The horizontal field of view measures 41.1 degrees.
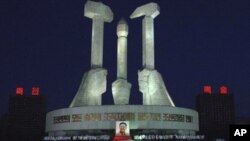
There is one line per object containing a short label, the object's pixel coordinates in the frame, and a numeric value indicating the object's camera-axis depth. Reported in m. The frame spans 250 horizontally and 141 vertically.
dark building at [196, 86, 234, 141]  178.75
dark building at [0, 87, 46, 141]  170.25
